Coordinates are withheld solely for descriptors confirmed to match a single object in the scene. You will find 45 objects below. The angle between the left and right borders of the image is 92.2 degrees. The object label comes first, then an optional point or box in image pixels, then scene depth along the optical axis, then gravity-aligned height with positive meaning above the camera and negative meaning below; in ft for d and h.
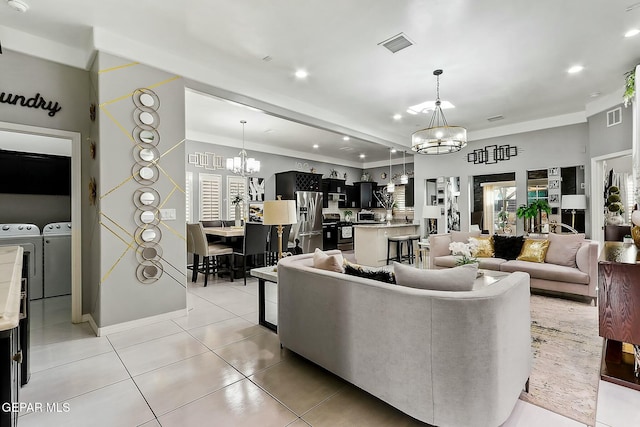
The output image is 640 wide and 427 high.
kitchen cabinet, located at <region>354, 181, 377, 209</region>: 34.30 +2.20
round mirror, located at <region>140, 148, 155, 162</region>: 11.08 +2.22
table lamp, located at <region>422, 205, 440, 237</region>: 20.76 +0.08
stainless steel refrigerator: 26.86 -0.45
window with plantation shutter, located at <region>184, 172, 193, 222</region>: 21.72 +1.86
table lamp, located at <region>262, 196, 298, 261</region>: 10.97 +0.08
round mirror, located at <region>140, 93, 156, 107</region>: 11.07 +4.20
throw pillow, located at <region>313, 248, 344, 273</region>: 7.69 -1.27
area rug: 6.33 -3.89
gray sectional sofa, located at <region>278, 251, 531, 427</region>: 4.93 -2.37
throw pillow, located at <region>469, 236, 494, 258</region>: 15.99 -1.85
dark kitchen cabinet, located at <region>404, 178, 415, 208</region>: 32.04 +1.92
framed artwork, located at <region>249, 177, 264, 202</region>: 25.72 +2.15
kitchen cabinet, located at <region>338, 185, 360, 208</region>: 33.81 +1.65
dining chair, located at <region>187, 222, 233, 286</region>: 16.46 -1.85
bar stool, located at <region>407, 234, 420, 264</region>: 23.69 -2.40
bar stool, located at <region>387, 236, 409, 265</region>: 22.36 -2.17
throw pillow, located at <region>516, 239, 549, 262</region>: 14.30 -1.82
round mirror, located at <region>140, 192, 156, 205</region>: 11.02 +0.63
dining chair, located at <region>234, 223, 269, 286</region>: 16.66 -1.45
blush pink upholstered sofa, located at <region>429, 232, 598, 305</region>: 12.55 -2.58
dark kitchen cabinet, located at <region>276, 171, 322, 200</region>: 26.40 +2.81
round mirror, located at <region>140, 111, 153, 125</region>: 11.05 +3.54
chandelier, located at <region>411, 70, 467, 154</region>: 13.34 +3.28
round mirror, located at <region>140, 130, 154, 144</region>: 11.11 +2.89
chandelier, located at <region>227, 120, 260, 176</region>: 20.33 +3.39
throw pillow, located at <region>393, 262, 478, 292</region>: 5.68 -1.24
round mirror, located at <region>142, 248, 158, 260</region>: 11.07 -1.36
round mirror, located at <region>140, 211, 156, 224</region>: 11.03 -0.05
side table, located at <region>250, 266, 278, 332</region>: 10.36 -2.87
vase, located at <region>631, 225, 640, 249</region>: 7.74 -0.57
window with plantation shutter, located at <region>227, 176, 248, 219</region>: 24.39 +1.97
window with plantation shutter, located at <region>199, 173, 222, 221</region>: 22.68 +1.41
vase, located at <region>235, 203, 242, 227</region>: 24.30 +0.14
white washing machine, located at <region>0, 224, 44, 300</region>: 13.47 -1.11
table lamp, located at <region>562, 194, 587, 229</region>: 17.62 +0.57
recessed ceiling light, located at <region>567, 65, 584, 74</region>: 12.96 +6.13
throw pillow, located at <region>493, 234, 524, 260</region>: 15.35 -1.73
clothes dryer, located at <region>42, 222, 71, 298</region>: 14.30 -2.02
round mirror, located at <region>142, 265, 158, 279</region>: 11.09 -2.03
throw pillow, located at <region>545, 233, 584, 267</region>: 13.55 -1.65
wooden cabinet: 6.75 -2.08
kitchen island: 22.08 -2.19
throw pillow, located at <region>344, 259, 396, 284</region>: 6.49 -1.32
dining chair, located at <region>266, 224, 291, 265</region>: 18.38 -1.63
